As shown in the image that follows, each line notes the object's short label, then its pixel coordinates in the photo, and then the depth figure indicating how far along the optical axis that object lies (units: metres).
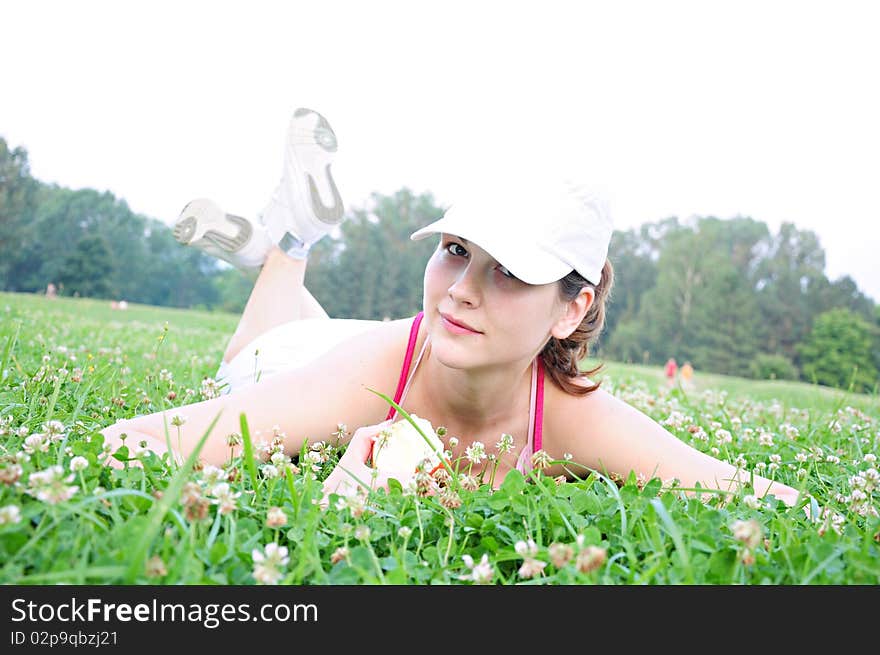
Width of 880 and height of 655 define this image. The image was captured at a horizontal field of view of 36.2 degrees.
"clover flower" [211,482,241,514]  1.46
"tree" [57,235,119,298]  31.25
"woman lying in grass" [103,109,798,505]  1.83
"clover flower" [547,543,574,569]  1.38
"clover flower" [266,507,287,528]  1.48
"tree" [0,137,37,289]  28.62
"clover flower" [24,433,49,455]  1.65
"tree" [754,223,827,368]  36.69
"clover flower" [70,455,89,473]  1.57
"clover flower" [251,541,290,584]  1.29
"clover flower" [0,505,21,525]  1.22
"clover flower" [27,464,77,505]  1.31
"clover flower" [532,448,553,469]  1.84
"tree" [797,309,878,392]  35.29
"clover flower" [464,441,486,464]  1.84
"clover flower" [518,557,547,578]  1.41
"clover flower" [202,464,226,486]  1.59
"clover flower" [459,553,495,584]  1.41
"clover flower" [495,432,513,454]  1.91
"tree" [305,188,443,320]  35.29
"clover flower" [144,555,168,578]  1.20
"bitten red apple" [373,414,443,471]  1.82
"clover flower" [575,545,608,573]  1.34
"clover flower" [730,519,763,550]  1.41
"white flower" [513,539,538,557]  1.46
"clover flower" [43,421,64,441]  1.73
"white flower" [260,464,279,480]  1.70
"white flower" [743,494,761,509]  1.77
